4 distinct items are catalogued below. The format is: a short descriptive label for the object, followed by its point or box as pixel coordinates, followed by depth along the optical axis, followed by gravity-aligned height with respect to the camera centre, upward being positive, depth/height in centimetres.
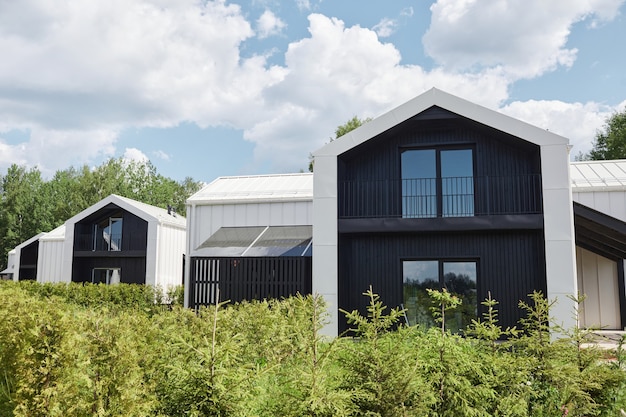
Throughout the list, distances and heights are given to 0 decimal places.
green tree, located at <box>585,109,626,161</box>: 4197 +1125
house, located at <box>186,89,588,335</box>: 1324 +153
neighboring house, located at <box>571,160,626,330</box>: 1770 +4
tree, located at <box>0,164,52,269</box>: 5747 +628
